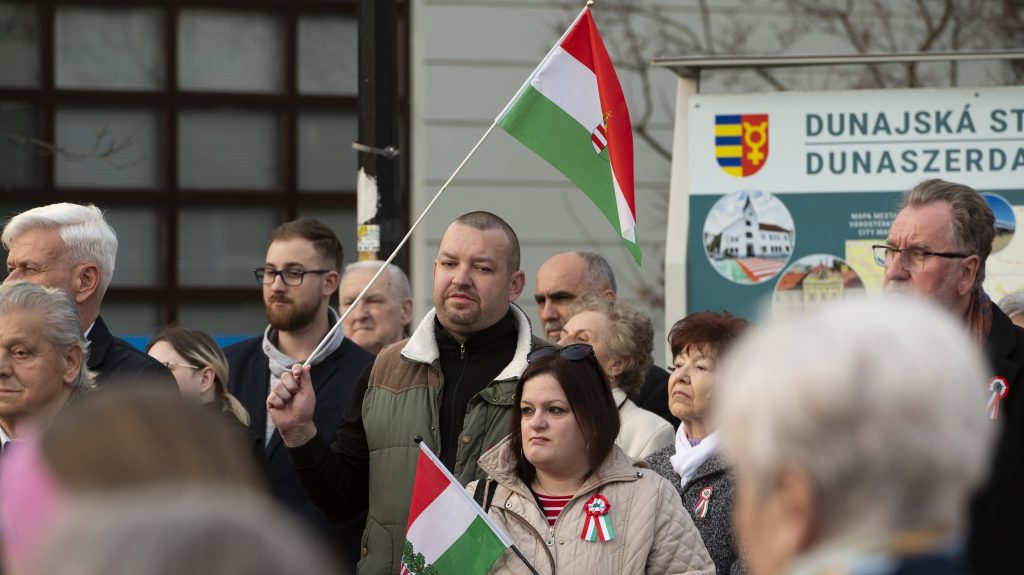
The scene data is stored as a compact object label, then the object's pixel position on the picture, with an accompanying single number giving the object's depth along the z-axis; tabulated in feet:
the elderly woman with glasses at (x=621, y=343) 40.70
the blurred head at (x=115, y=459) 10.82
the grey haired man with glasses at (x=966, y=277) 27.35
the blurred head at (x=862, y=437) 12.51
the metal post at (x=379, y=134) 48.88
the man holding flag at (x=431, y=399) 34.58
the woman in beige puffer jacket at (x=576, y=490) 30.50
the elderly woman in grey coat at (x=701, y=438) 33.96
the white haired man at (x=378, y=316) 52.75
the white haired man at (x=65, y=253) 35.32
